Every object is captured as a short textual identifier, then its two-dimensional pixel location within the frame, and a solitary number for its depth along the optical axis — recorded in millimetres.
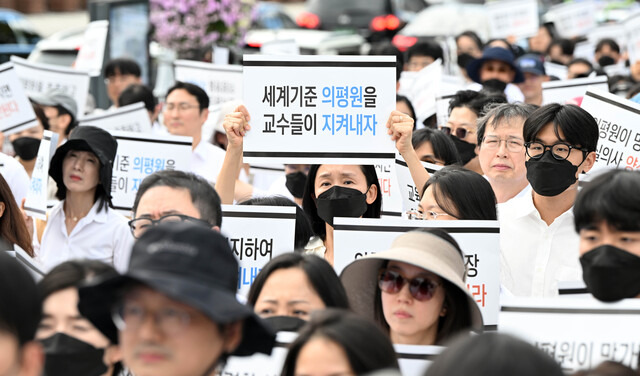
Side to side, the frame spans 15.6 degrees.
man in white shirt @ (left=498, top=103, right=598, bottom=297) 11284
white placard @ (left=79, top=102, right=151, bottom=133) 18132
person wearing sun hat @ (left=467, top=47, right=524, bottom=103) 20119
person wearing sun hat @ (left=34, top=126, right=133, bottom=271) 12818
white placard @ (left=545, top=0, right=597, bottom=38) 32606
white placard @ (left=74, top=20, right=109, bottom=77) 23547
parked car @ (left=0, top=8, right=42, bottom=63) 42995
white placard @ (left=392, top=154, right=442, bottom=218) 12926
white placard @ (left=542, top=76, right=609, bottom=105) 17743
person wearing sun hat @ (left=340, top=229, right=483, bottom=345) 8612
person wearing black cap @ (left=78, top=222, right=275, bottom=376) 5833
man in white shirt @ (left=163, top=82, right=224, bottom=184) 17801
